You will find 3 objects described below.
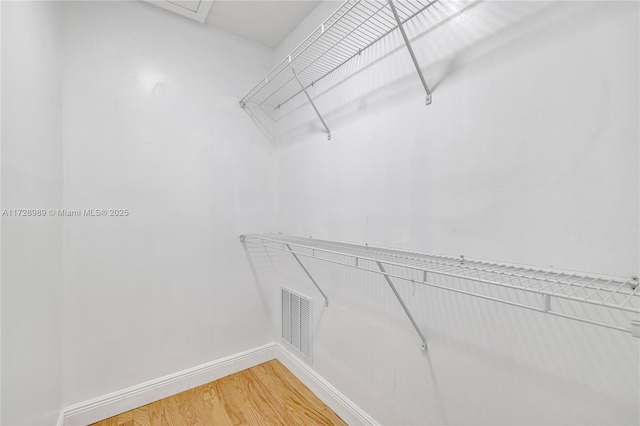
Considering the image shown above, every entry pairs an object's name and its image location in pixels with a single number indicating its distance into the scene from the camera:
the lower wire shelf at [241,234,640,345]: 0.62
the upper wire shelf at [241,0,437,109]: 1.12
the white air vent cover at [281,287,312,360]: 1.74
